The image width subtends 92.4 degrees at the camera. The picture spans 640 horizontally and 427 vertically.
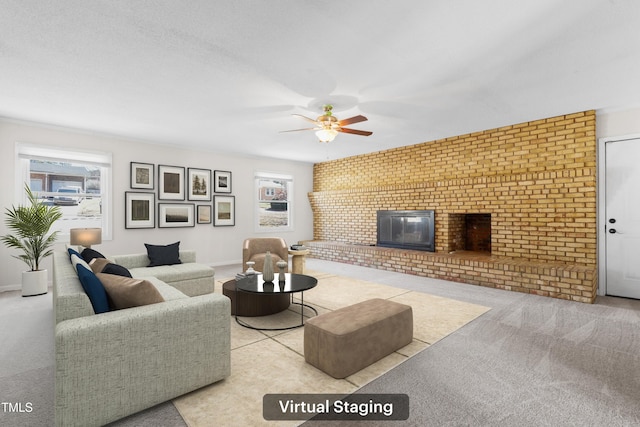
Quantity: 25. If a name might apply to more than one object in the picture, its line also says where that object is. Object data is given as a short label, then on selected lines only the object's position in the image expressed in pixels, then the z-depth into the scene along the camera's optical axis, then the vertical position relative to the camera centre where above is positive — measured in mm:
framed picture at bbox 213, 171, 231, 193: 6655 +661
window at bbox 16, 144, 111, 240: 4727 +483
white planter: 4191 -986
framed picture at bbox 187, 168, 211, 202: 6266 +565
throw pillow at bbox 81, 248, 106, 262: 3055 -446
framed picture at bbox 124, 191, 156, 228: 5512 +23
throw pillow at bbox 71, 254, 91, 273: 2407 -406
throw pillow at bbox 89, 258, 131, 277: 2328 -446
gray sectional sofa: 1554 -805
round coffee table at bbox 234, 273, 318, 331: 3025 -785
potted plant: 4188 -341
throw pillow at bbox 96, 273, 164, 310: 1931 -520
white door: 4035 -79
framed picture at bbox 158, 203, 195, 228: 5910 -72
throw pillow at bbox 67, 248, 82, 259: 3123 -421
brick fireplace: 4219 +140
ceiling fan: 3912 +1111
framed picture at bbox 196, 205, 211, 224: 6414 -58
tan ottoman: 2131 -933
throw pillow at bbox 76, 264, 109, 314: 1854 -498
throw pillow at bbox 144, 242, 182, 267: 4297 -617
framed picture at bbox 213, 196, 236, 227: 6676 +5
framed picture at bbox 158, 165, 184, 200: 5887 +564
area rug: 1780 -1155
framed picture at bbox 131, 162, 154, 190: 5590 +664
